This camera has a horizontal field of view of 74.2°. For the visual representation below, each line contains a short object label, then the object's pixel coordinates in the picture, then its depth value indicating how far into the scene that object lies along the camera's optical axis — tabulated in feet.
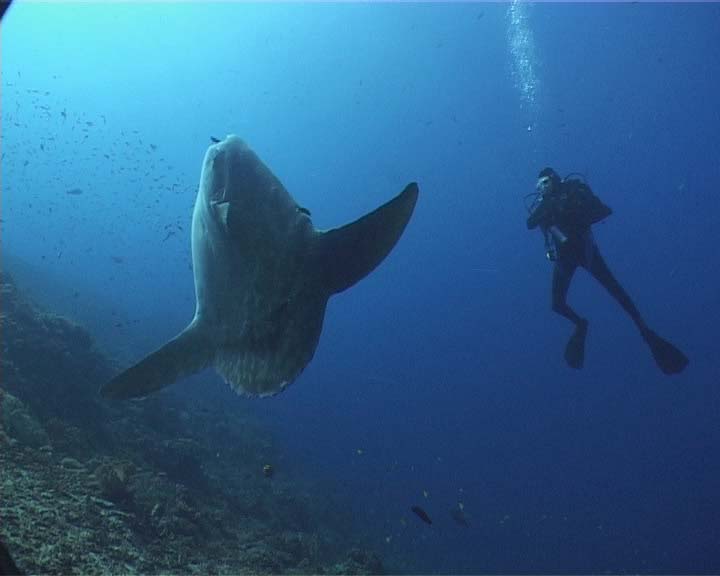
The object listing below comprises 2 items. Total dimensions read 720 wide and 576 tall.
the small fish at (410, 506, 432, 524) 25.67
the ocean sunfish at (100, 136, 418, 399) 11.11
